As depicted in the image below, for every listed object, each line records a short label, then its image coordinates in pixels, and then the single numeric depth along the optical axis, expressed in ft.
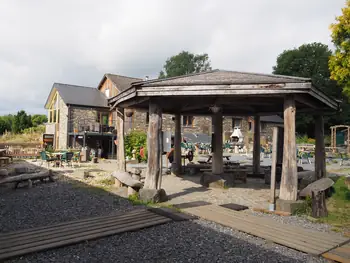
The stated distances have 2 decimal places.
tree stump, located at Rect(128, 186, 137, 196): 23.83
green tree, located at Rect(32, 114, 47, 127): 149.50
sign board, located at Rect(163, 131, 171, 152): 23.51
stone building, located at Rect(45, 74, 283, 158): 77.20
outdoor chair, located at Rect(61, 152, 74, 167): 48.36
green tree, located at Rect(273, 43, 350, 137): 122.42
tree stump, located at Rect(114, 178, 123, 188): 29.09
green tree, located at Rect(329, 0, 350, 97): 50.19
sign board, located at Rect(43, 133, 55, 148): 85.05
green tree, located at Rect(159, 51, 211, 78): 176.35
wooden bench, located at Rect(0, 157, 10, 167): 47.59
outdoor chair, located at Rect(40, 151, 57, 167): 45.96
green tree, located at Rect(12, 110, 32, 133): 121.19
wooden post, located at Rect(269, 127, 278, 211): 20.06
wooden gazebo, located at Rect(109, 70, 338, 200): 19.94
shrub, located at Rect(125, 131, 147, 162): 66.15
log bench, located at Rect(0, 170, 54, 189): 26.68
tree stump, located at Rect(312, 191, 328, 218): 18.69
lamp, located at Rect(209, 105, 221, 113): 26.96
